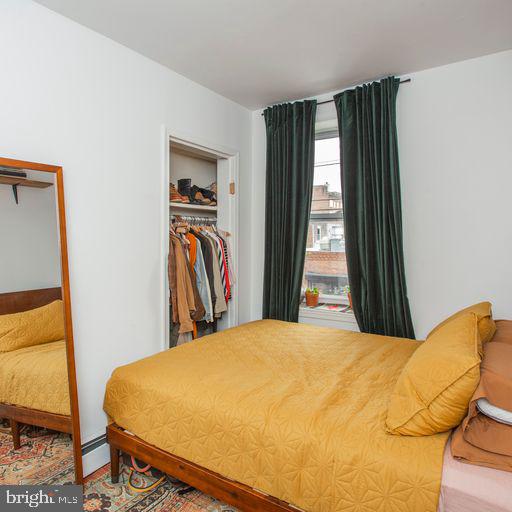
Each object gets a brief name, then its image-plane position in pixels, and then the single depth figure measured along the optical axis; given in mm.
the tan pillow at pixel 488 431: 1190
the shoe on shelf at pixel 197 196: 3158
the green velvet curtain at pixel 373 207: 2738
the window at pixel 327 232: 3369
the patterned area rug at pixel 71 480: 1809
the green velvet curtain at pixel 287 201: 3152
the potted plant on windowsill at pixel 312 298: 3391
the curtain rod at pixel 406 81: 2762
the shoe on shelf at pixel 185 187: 3121
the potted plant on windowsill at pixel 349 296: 3199
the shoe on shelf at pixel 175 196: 2914
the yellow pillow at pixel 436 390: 1275
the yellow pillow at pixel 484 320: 1709
